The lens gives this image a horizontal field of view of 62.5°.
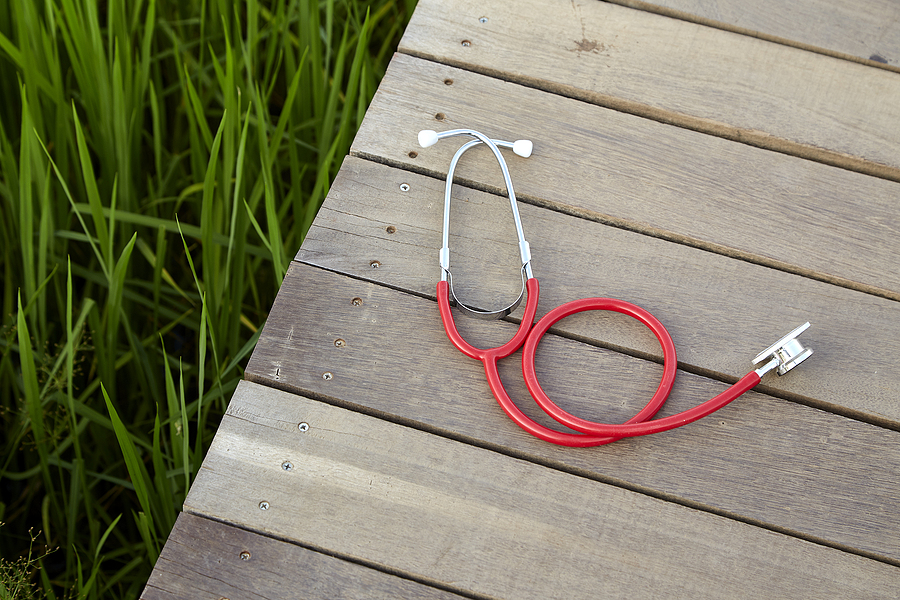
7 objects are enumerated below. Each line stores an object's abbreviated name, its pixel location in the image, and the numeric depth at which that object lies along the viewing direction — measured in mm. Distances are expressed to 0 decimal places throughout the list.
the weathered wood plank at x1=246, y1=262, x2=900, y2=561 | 1011
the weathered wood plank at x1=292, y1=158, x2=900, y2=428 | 1096
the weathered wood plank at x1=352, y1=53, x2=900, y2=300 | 1199
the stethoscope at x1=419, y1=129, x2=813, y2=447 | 1001
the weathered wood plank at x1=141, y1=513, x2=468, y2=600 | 937
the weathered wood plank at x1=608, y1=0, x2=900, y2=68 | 1414
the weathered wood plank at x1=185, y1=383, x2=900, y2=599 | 960
